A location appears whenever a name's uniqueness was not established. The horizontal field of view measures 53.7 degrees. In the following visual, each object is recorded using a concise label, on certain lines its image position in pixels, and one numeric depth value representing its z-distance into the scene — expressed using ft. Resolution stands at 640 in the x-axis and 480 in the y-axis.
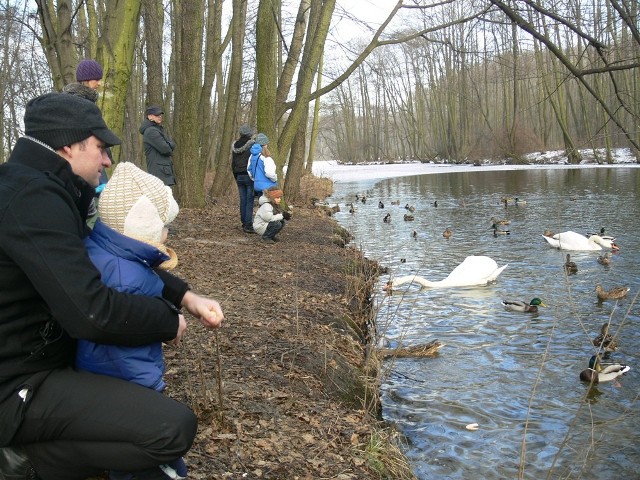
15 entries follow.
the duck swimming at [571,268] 38.37
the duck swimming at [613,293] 31.09
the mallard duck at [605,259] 39.68
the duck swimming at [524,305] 30.48
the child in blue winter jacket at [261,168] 37.35
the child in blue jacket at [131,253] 8.55
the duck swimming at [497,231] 53.72
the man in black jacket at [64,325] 7.61
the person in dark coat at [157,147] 35.78
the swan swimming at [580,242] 43.06
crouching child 36.47
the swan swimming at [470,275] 36.17
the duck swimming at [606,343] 22.80
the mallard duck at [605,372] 21.59
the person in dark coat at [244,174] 39.83
